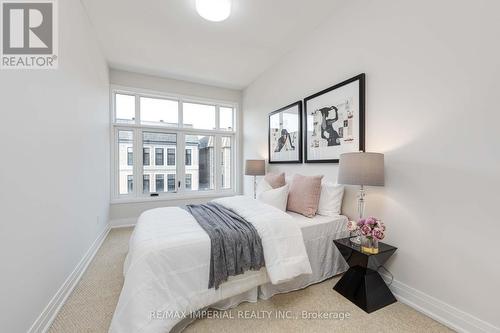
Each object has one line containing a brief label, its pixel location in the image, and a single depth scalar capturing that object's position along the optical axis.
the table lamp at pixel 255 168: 3.79
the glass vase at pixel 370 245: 1.78
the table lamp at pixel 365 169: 1.81
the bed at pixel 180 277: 1.35
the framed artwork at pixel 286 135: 3.12
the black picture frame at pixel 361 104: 2.19
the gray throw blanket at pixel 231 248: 1.60
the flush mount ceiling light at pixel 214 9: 2.09
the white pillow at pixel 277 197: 2.49
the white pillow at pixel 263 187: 2.93
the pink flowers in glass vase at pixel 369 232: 1.74
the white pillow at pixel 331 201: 2.35
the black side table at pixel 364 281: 1.77
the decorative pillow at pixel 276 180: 3.00
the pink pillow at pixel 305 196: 2.36
